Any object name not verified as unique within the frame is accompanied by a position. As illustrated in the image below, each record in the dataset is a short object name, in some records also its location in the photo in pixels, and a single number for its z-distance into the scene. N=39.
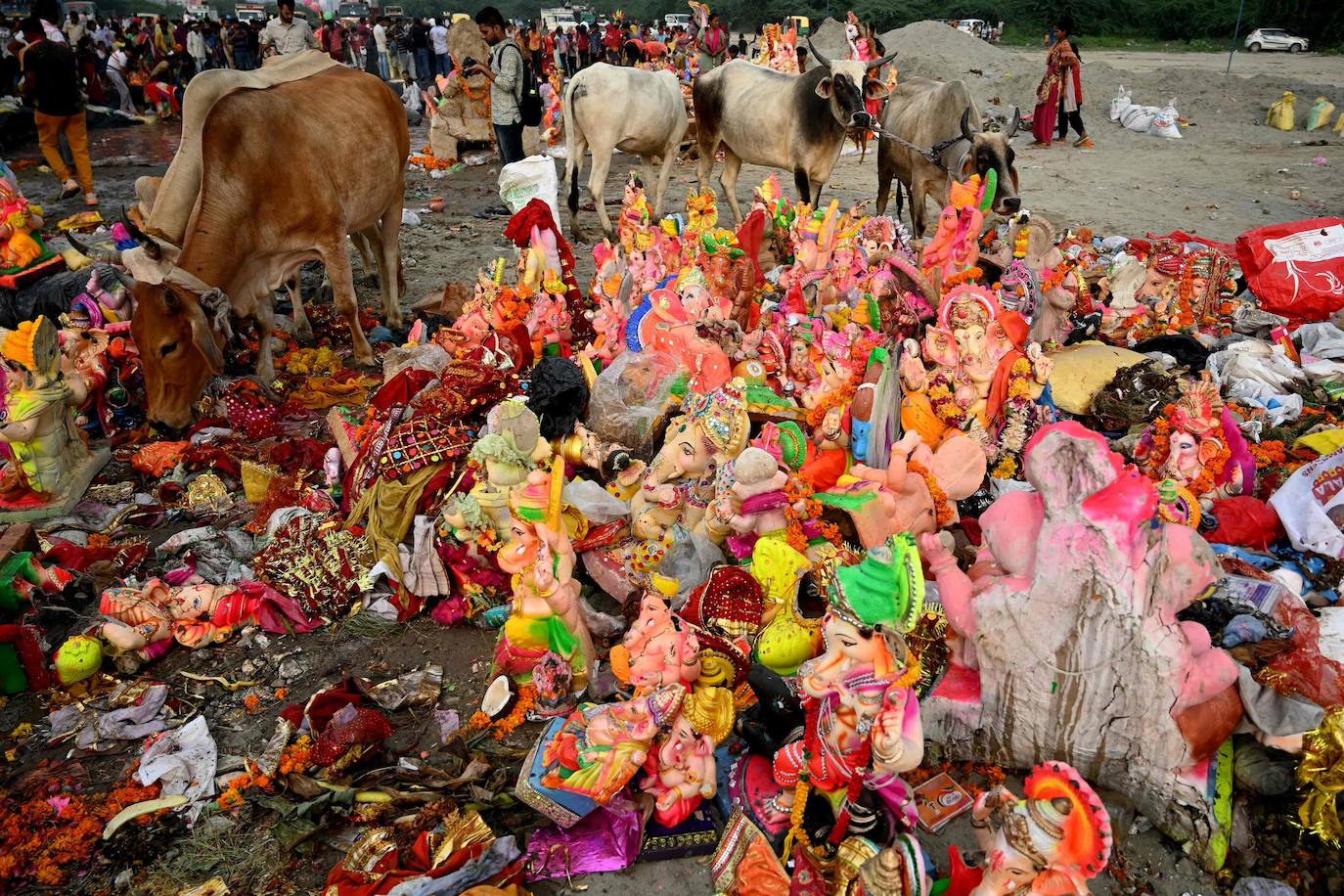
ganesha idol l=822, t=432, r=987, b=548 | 3.73
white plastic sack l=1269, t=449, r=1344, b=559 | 3.88
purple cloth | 2.96
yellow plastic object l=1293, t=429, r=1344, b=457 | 4.52
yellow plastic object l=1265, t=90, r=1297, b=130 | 14.68
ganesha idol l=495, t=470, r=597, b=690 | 3.46
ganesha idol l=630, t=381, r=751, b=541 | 3.93
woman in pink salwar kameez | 13.62
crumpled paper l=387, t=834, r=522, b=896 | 2.73
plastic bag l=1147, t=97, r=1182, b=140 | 14.74
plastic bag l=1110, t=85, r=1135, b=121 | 15.70
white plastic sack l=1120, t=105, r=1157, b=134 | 15.11
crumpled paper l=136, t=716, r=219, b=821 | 3.37
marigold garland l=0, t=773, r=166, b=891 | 3.04
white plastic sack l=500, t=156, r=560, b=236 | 6.96
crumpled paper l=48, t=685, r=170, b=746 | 3.67
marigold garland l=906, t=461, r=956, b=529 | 4.00
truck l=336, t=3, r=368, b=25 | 39.53
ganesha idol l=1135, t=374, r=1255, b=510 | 4.12
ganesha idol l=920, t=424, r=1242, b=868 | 2.60
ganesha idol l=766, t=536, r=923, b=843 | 2.40
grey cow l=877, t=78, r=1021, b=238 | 7.84
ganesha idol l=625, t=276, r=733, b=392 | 4.87
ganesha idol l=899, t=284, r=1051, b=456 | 4.22
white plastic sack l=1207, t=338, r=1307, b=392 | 5.48
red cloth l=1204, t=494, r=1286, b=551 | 4.10
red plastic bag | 6.30
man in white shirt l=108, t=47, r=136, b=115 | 19.45
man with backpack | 9.92
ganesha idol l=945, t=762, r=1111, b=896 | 2.03
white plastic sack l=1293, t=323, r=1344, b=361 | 5.81
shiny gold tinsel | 2.61
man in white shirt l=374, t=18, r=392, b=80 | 24.22
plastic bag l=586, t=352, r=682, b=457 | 4.88
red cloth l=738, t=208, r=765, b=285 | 6.28
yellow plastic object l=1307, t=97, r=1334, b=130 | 14.51
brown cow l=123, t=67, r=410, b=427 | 5.81
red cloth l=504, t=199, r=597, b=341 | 5.79
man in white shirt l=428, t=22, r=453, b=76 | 21.50
